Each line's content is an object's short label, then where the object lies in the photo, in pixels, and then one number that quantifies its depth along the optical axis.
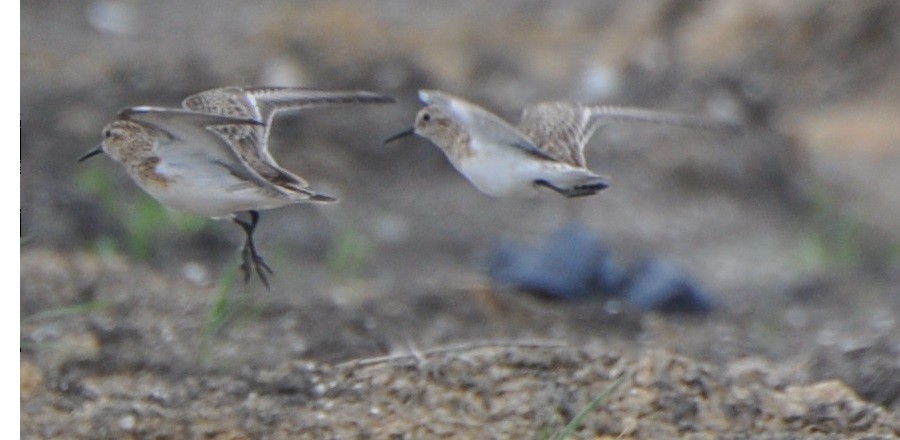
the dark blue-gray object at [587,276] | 14.15
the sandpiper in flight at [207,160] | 9.16
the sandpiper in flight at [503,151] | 10.25
